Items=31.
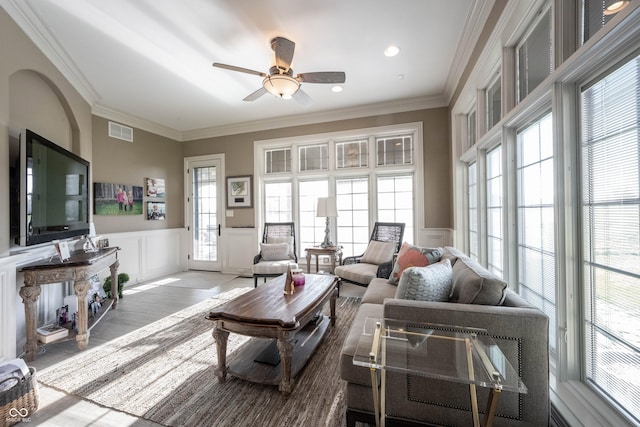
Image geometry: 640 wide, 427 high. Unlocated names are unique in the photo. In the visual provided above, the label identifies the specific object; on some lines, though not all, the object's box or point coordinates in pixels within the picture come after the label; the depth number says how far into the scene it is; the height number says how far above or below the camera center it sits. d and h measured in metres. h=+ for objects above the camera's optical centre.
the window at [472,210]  3.26 +0.06
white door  5.66 +0.09
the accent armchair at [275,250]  4.02 -0.59
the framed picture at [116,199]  4.21 +0.30
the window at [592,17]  1.15 +0.90
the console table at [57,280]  2.30 -0.58
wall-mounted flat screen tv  2.22 +0.25
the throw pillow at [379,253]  3.79 -0.56
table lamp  4.36 +0.12
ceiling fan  2.50 +1.41
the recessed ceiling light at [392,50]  2.88 +1.84
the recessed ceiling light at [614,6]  1.04 +0.86
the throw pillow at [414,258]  2.67 -0.46
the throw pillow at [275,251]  4.34 -0.60
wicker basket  1.53 -1.12
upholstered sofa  1.28 -0.81
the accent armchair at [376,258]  3.36 -0.64
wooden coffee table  1.77 -0.79
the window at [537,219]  1.60 -0.03
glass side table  1.07 -0.64
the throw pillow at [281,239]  4.69 -0.43
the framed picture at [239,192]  5.36 +0.50
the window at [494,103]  2.43 +1.07
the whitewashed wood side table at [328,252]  4.29 -0.60
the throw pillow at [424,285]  1.62 -0.45
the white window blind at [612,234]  1.05 -0.09
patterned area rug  1.62 -1.23
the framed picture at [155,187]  5.07 +0.57
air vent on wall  4.45 +1.48
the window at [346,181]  4.52 +0.64
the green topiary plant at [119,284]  3.60 -0.94
